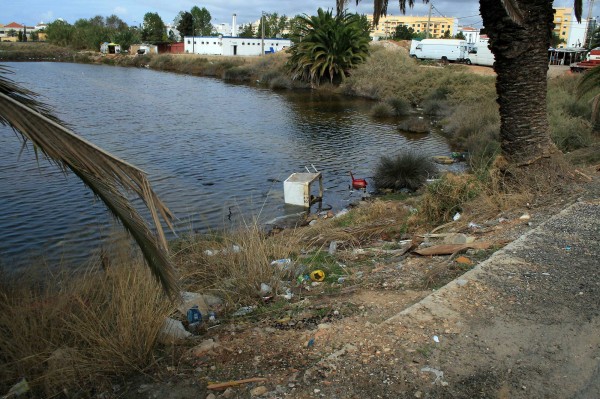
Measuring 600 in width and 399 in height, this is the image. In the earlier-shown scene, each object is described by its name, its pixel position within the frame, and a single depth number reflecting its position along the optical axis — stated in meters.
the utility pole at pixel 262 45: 89.56
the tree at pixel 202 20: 148.05
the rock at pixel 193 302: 5.45
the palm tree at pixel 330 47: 47.06
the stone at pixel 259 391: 3.85
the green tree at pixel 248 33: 131.50
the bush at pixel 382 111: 32.56
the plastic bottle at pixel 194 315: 5.32
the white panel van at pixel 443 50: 54.16
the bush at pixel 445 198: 9.52
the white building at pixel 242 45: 95.88
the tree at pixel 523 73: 8.98
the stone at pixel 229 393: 3.86
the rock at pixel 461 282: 5.37
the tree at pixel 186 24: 123.17
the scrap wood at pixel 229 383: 3.97
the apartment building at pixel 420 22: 182.50
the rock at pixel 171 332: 4.73
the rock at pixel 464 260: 6.16
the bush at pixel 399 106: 33.62
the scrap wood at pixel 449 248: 6.65
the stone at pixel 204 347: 4.58
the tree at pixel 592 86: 14.79
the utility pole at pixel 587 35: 62.61
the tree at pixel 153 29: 126.75
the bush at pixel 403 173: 15.94
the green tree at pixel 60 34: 128.38
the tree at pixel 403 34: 110.06
